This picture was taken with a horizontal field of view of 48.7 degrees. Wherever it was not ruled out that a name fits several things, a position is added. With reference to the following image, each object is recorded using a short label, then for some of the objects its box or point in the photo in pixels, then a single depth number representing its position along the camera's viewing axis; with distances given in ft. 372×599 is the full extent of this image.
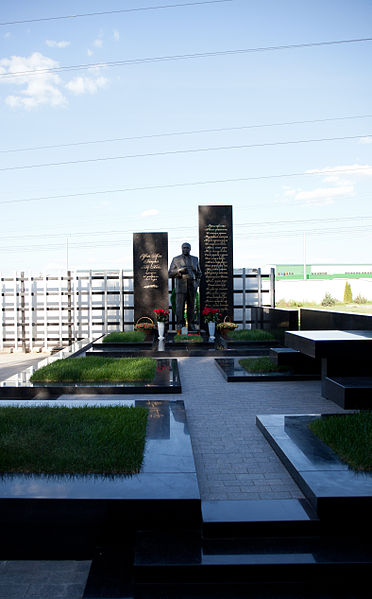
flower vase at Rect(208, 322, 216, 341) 39.55
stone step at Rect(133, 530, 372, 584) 7.60
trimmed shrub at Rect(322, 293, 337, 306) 100.59
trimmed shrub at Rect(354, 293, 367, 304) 103.35
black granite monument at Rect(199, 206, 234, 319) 45.06
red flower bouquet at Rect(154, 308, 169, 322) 40.06
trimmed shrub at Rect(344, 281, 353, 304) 99.35
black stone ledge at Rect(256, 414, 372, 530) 8.77
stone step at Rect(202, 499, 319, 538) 8.52
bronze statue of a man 40.40
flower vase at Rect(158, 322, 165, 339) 39.81
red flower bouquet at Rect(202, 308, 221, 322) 40.20
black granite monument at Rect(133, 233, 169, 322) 45.16
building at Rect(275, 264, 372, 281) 163.42
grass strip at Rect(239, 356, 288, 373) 24.72
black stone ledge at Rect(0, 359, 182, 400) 20.62
